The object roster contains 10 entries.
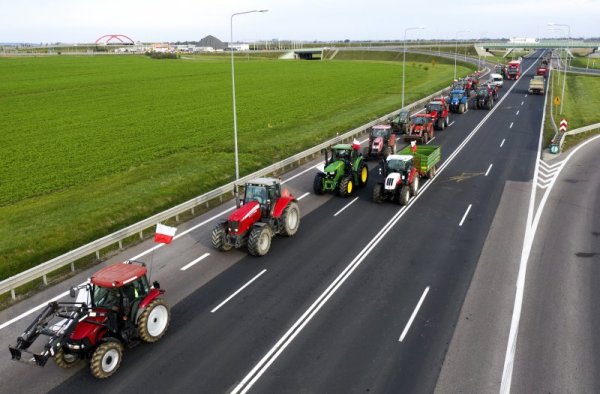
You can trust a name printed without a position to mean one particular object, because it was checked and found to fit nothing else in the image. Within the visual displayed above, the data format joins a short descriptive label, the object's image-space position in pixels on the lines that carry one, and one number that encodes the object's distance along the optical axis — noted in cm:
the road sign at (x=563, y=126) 3522
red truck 7925
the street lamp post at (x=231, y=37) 2312
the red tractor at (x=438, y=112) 4172
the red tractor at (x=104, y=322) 1139
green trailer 2699
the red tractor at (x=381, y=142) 3222
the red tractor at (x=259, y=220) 1806
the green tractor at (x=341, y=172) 2495
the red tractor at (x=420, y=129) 3647
